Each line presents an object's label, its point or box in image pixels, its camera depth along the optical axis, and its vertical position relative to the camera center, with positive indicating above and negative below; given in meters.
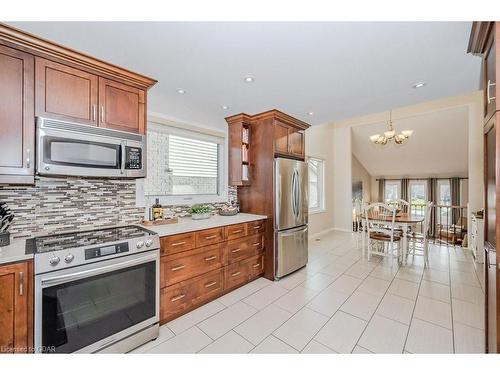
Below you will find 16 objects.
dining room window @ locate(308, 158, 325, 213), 5.62 +0.07
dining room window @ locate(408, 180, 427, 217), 8.32 -0.12
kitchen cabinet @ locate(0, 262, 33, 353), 1.29 -0.73
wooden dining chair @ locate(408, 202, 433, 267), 3.52 -0.94
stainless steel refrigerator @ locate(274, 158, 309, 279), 3.00 -0.38
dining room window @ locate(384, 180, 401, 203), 8.64 -0.05
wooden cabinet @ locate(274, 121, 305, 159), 3.08 +0.72
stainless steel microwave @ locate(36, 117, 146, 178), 1.64 +0.31
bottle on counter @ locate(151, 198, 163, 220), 2.57 -0.27
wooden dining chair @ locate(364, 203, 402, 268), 3.53 -0.71
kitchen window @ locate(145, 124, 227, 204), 2.80 +0.32
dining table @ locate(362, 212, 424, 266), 3.48 -0.51
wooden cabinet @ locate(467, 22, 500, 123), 1.17 +0.81
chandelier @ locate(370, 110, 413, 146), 4.21 +1.04
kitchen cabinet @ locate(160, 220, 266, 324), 2.08 -0.84
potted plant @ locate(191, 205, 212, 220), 2.79 -0.31
